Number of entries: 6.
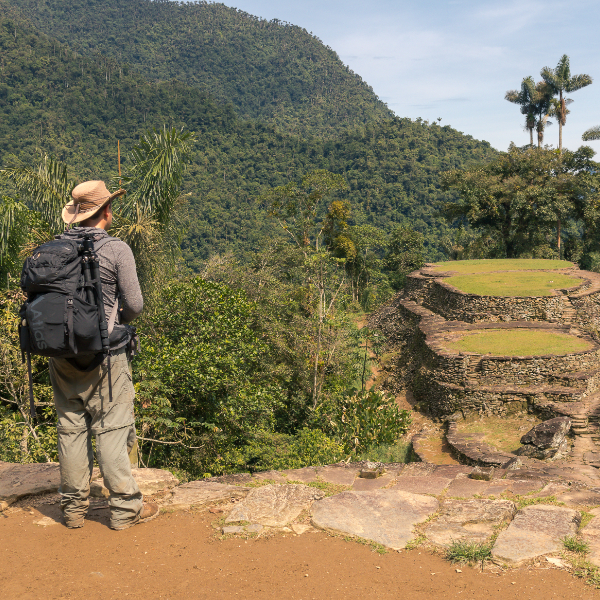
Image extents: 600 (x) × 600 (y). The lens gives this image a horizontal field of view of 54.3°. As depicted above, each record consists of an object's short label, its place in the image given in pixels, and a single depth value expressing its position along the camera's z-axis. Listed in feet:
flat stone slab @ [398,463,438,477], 11.89
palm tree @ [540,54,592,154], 85.87
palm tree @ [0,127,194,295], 25.86
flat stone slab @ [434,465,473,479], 11.76
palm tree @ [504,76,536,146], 90.58
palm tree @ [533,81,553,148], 89.14
